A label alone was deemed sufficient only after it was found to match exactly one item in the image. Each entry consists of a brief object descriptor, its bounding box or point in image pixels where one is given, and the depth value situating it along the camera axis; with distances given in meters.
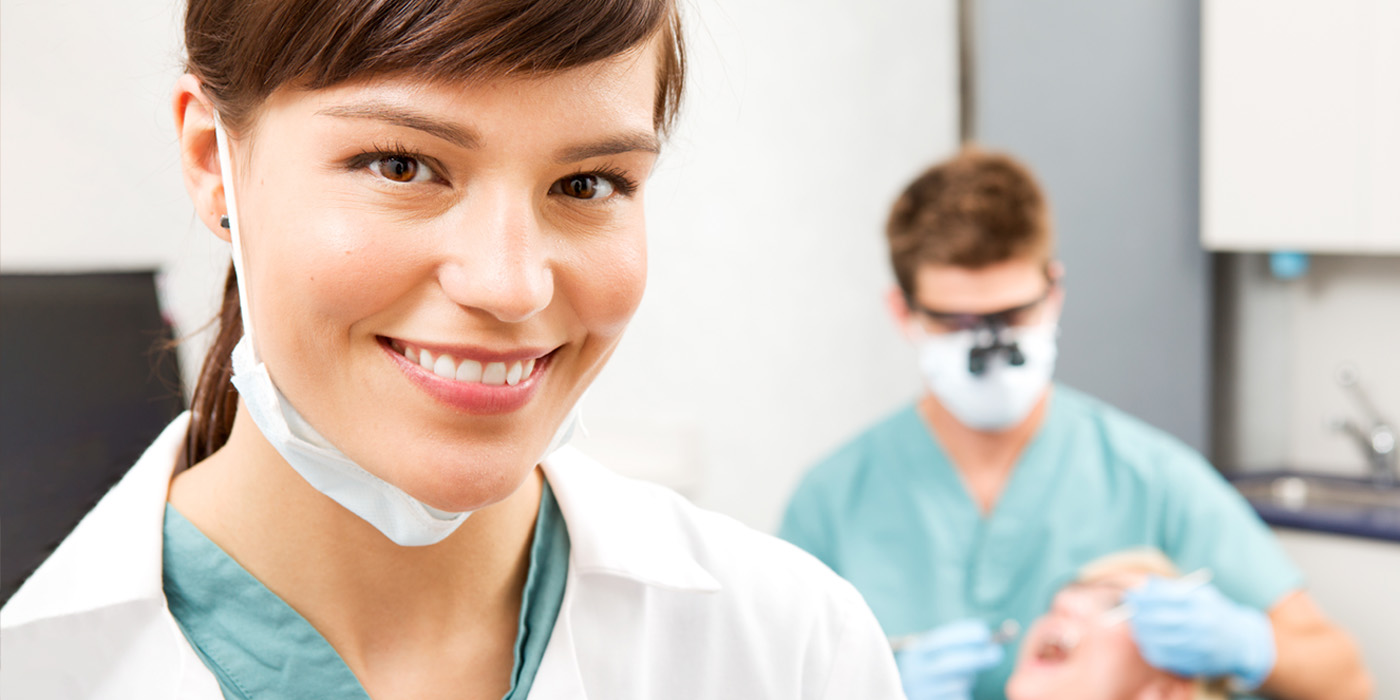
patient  1.89
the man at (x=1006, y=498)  2.07
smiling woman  0.67
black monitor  0.85
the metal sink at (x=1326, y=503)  2.72
